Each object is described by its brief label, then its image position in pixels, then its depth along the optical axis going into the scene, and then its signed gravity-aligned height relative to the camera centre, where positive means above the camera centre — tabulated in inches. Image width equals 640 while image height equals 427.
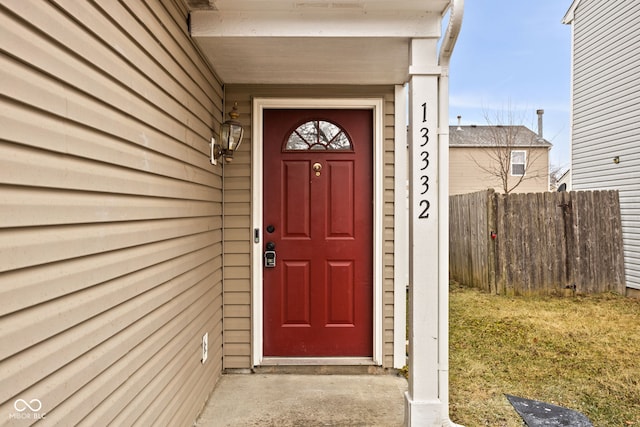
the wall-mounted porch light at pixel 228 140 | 107.6 +21.3
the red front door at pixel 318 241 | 121.4 -7.5
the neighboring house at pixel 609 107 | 225.3 +71.7
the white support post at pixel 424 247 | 83.4 -6.4
